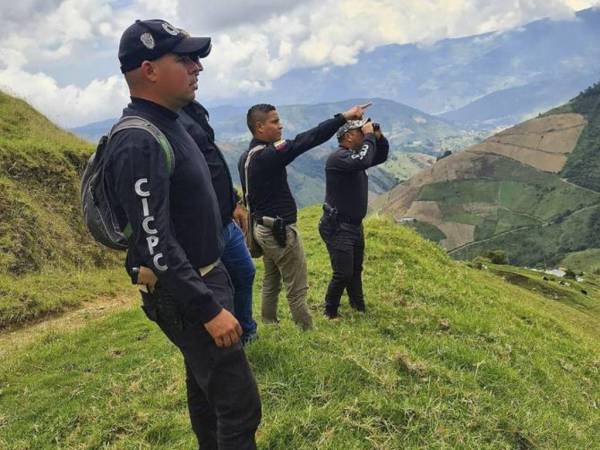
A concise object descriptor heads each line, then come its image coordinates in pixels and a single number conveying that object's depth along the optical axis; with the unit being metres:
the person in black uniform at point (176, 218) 3.20
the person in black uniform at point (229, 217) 5.11
